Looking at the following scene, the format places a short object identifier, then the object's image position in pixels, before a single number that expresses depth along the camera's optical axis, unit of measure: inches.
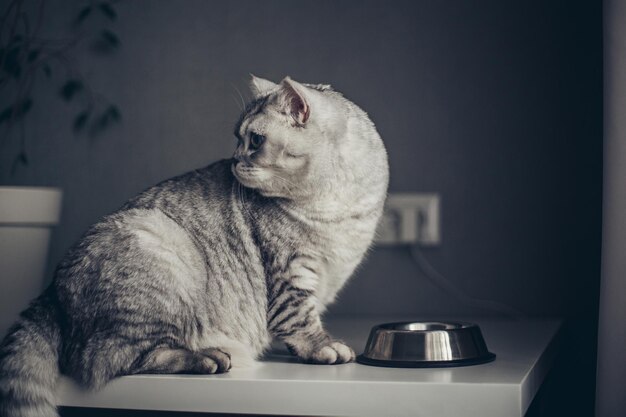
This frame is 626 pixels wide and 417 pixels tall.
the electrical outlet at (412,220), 65.1
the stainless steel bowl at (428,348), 40.8
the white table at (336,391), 36.1
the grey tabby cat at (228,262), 41.6
